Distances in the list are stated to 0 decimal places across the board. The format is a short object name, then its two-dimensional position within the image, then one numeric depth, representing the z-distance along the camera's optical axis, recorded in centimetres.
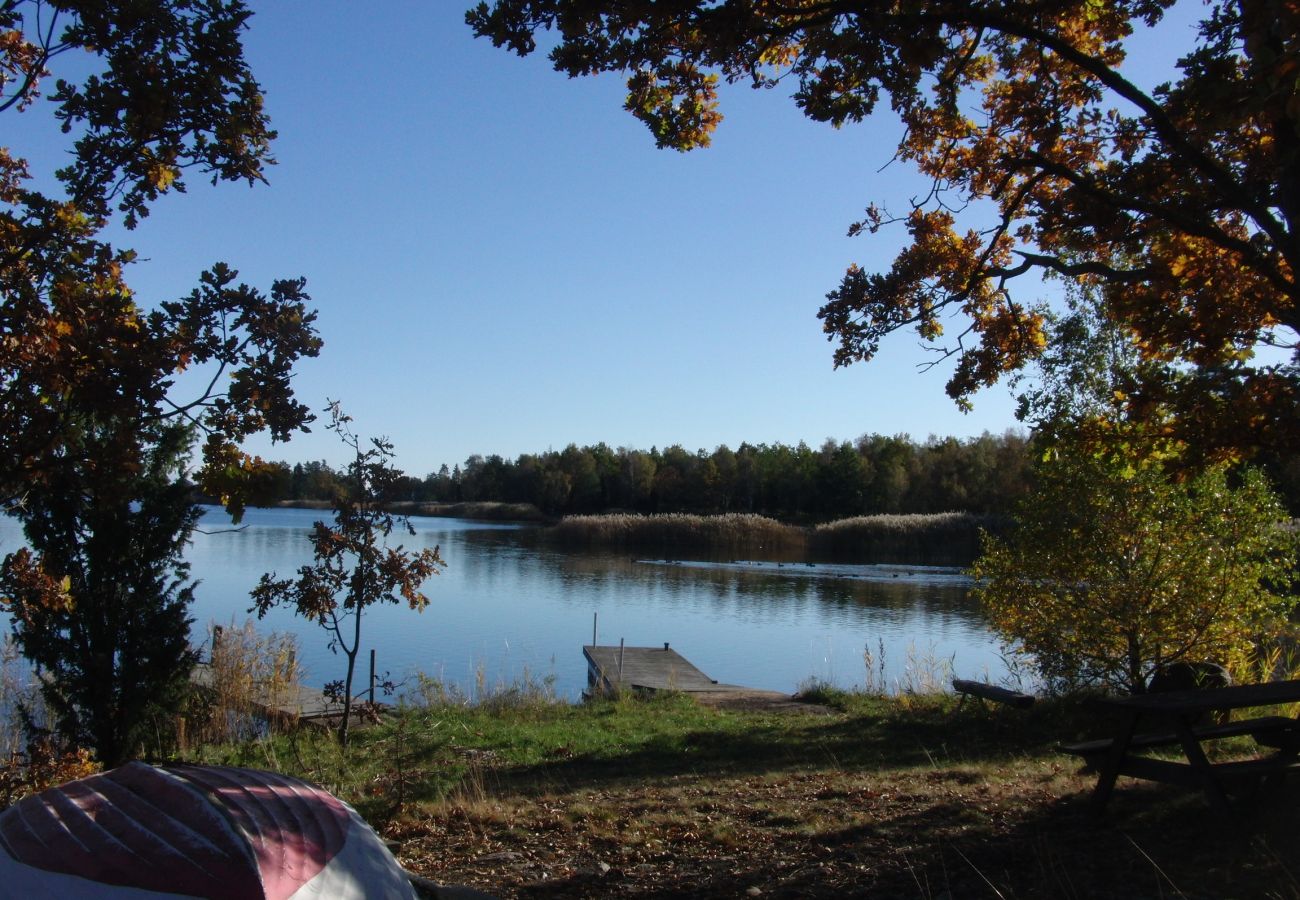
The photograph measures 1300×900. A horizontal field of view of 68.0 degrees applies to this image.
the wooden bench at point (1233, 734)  559
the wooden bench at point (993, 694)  1002
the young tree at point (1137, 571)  997
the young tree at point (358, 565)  851
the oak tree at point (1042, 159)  534
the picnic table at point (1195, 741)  509
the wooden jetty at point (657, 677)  1425
